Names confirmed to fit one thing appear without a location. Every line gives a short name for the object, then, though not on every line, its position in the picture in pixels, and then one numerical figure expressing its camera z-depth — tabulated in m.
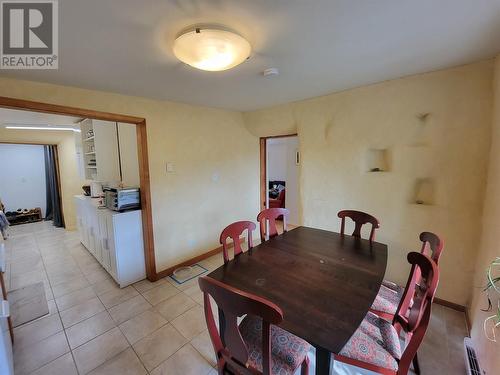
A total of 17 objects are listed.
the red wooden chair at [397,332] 0.93
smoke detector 1.79
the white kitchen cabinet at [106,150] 3.29
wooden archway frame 2.05
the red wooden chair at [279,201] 5.36
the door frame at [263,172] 3.87
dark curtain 5.23
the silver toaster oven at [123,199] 2.54
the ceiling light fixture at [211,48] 1.15
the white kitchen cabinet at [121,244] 2.52
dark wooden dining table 0.94
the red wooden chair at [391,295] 1.38
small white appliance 3.49
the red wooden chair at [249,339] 0.83
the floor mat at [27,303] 2.10
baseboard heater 1.41
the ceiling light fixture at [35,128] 3.94
